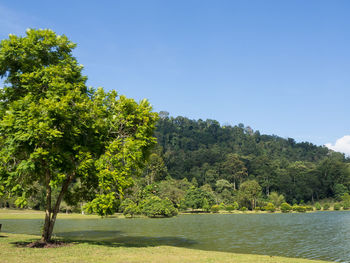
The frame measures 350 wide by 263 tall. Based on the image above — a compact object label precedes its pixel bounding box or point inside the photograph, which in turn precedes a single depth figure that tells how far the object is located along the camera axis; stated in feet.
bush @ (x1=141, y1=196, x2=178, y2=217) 231.50
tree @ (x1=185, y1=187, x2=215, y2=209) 319.02
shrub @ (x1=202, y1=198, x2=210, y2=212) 320.09
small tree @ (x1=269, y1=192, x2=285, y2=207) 383.86
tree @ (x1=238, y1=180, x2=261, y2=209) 355.77
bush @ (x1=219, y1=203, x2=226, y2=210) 353.31
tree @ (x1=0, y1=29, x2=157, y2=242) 56.49
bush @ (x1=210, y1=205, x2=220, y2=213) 330.13
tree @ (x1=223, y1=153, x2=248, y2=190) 524.52
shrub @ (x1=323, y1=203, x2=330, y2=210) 392.88
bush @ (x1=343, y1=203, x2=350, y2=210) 376.07
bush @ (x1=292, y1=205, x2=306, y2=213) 350.02
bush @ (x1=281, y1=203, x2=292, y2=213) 345.92
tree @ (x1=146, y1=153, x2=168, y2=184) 386.26
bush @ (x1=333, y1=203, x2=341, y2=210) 377.97
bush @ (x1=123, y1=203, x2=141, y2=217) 228.78
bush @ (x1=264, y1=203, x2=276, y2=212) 349.61
